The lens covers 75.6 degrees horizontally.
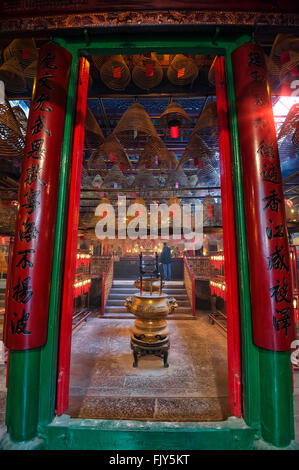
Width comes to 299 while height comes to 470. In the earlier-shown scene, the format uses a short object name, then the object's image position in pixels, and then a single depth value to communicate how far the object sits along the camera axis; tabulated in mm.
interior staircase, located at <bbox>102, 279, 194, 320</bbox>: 7629
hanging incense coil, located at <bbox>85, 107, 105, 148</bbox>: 3440
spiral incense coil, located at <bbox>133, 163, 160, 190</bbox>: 5704
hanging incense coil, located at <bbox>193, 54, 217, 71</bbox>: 3561
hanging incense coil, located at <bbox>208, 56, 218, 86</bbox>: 2936
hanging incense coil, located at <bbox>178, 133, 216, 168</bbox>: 3782
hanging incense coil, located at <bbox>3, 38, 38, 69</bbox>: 2563
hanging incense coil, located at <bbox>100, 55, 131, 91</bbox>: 2891
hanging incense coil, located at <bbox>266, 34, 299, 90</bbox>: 2494
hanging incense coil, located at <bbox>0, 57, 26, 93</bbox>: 3080
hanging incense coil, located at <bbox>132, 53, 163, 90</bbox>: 3041
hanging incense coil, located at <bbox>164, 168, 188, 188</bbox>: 5832
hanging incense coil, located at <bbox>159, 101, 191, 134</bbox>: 3414
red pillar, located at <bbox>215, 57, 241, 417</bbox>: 1677
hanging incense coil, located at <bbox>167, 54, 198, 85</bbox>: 3004
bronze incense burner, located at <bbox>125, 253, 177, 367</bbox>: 3697
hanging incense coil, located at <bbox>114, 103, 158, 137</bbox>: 3225
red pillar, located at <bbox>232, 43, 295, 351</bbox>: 1521
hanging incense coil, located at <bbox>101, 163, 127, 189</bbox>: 5980
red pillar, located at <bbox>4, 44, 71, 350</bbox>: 1541
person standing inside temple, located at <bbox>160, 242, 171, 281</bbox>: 9695
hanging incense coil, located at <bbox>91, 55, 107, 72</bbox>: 3060
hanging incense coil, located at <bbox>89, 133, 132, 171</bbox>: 3803
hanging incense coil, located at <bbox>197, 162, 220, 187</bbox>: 5471
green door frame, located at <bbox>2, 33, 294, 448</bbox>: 1501
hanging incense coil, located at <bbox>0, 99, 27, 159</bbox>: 2898
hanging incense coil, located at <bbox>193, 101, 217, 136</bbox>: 3299
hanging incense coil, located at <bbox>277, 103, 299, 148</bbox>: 3157
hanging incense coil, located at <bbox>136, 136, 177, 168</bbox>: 3975
